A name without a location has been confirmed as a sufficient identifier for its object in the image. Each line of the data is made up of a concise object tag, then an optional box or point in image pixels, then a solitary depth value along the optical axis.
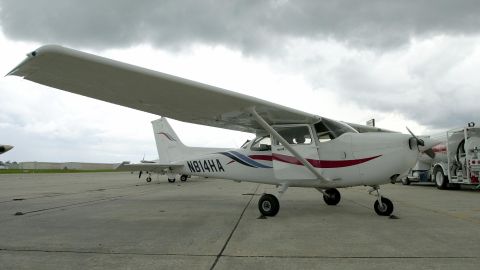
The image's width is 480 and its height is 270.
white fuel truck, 14.62
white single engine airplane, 5.70
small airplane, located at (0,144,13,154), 10.95
